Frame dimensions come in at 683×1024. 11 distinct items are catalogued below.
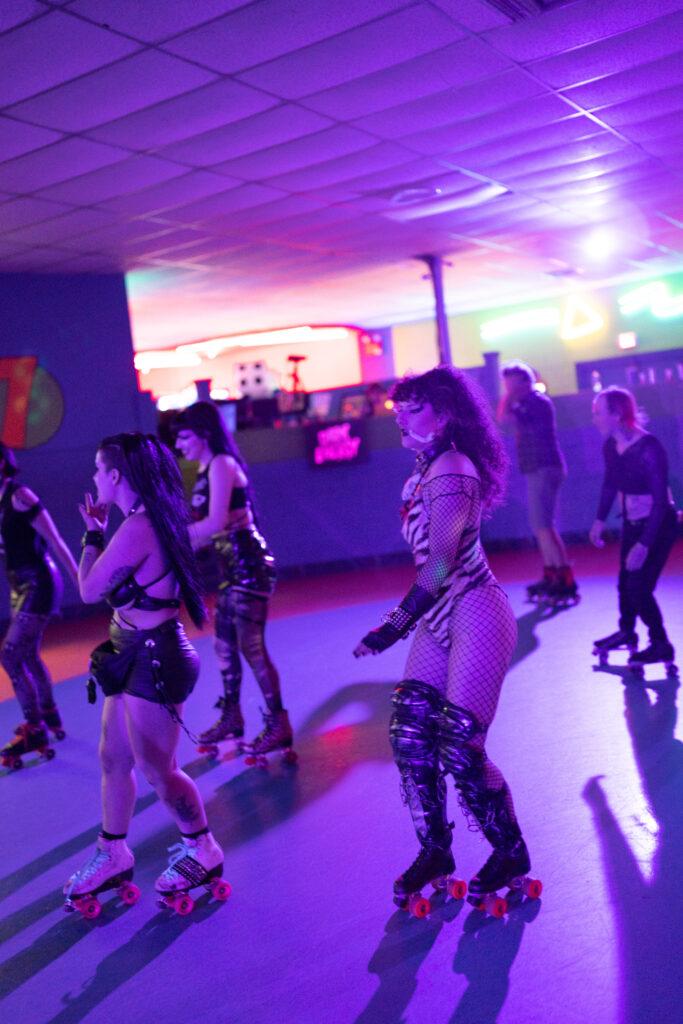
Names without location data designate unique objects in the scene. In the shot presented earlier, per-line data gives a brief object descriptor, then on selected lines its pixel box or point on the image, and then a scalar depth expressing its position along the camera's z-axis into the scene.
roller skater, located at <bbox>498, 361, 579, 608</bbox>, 7.00
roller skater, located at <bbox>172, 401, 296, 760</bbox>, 4.14
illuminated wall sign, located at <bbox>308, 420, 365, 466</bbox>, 10.69
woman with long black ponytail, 2.82
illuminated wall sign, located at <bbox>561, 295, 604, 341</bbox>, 16.62
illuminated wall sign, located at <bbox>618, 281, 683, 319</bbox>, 15.83
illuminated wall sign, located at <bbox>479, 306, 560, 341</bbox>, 17.06
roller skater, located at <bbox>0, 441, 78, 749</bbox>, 4.56
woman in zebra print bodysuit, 2.58
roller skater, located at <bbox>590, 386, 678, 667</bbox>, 4.71
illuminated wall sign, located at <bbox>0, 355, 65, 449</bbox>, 9.13
